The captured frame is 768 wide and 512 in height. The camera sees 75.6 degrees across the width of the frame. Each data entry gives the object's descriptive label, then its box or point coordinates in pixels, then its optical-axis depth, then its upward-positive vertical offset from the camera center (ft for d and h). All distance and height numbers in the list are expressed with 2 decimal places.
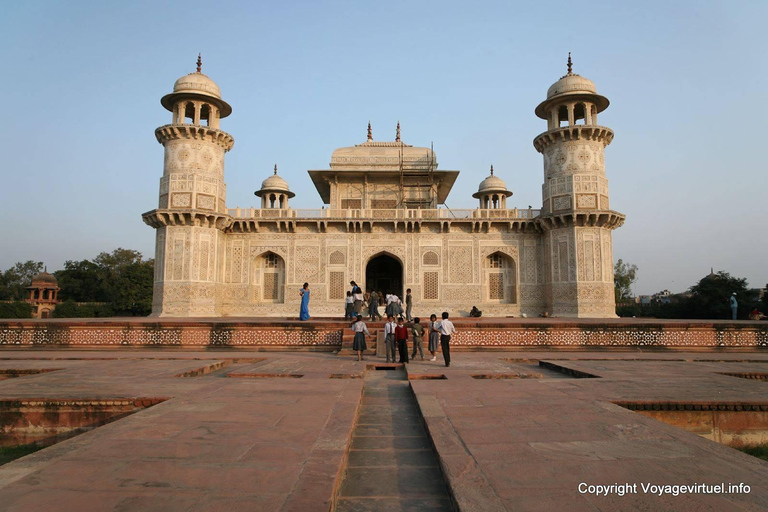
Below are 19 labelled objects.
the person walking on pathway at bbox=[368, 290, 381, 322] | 46.19 -0.27
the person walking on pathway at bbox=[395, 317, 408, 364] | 29.55 -2.07
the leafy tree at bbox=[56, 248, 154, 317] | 155.54 +9.30
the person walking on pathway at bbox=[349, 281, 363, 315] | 44.27 +0.54
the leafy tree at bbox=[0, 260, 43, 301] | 182.37 +10.40
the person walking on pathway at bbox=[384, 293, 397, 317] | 39.19 -0.07
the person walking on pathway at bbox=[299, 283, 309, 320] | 46.41 +0.00
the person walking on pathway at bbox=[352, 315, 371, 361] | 32.42 -2.10
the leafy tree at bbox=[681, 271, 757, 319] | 93.56 +1.43
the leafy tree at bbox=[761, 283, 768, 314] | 93.04 +0.85
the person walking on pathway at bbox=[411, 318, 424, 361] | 31.85 -1.92
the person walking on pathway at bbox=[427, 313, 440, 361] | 31.55 -2.11
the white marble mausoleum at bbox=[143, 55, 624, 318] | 66.80 +9.34
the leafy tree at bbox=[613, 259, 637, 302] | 155.84 +8.61
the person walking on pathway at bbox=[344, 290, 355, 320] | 44.47 -0.17
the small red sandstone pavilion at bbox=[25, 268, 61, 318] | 130.31 +2.96
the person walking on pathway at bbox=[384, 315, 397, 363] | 31.04 -2.06
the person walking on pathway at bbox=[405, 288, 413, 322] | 49.02 +0.31
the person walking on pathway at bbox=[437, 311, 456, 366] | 27.96 -1.67
